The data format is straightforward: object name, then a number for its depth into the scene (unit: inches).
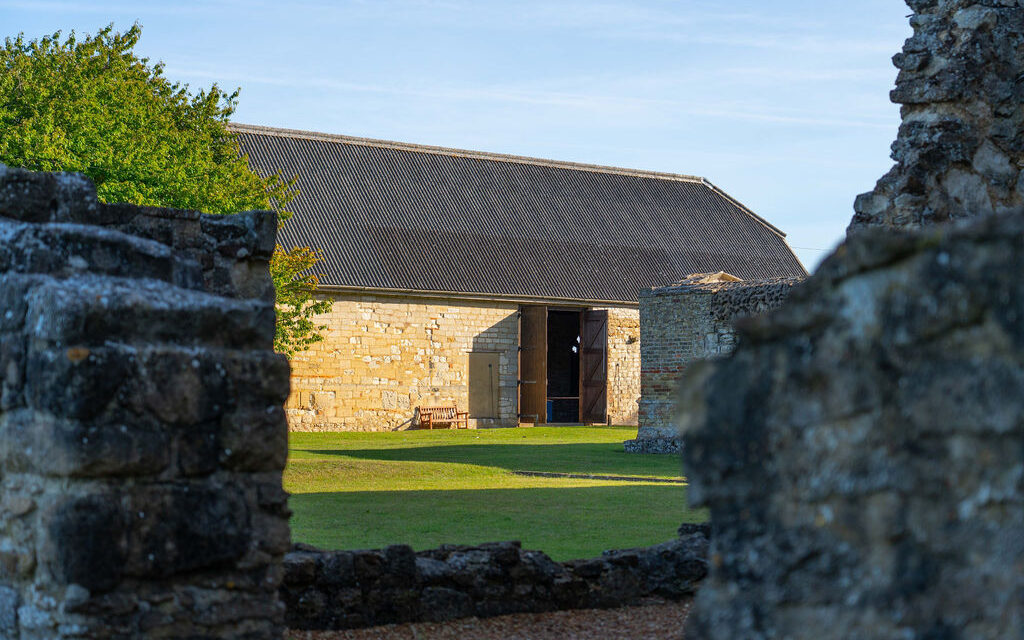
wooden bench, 1197.7
